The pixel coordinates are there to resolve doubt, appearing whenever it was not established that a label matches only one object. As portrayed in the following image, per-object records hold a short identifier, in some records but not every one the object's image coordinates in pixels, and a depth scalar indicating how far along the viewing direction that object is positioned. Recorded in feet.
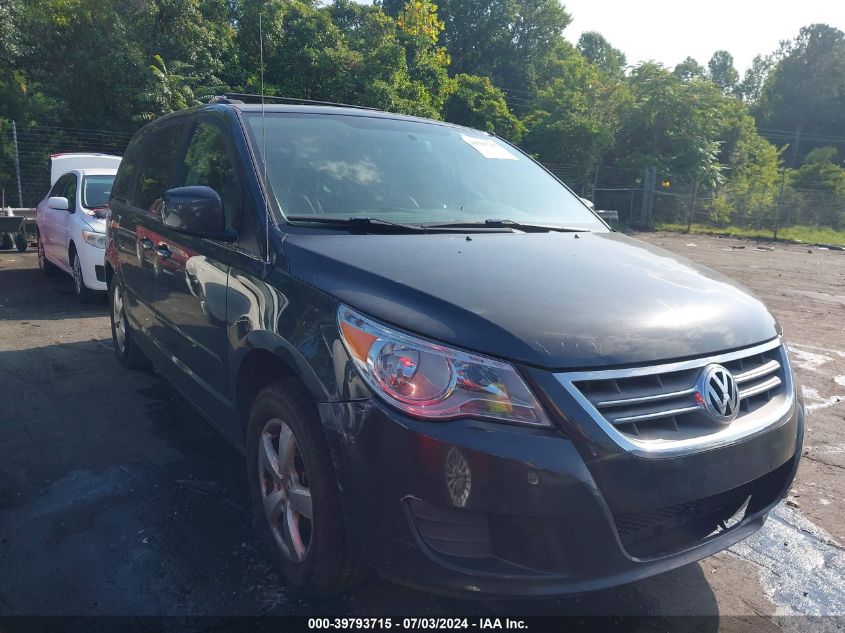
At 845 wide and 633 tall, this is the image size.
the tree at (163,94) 54.19
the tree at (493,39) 155.94
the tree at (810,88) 202.80
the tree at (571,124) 94.73
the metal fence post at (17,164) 46.09
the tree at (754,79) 284.00
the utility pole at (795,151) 204.29
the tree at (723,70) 298.76
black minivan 6.18
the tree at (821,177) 98.40
